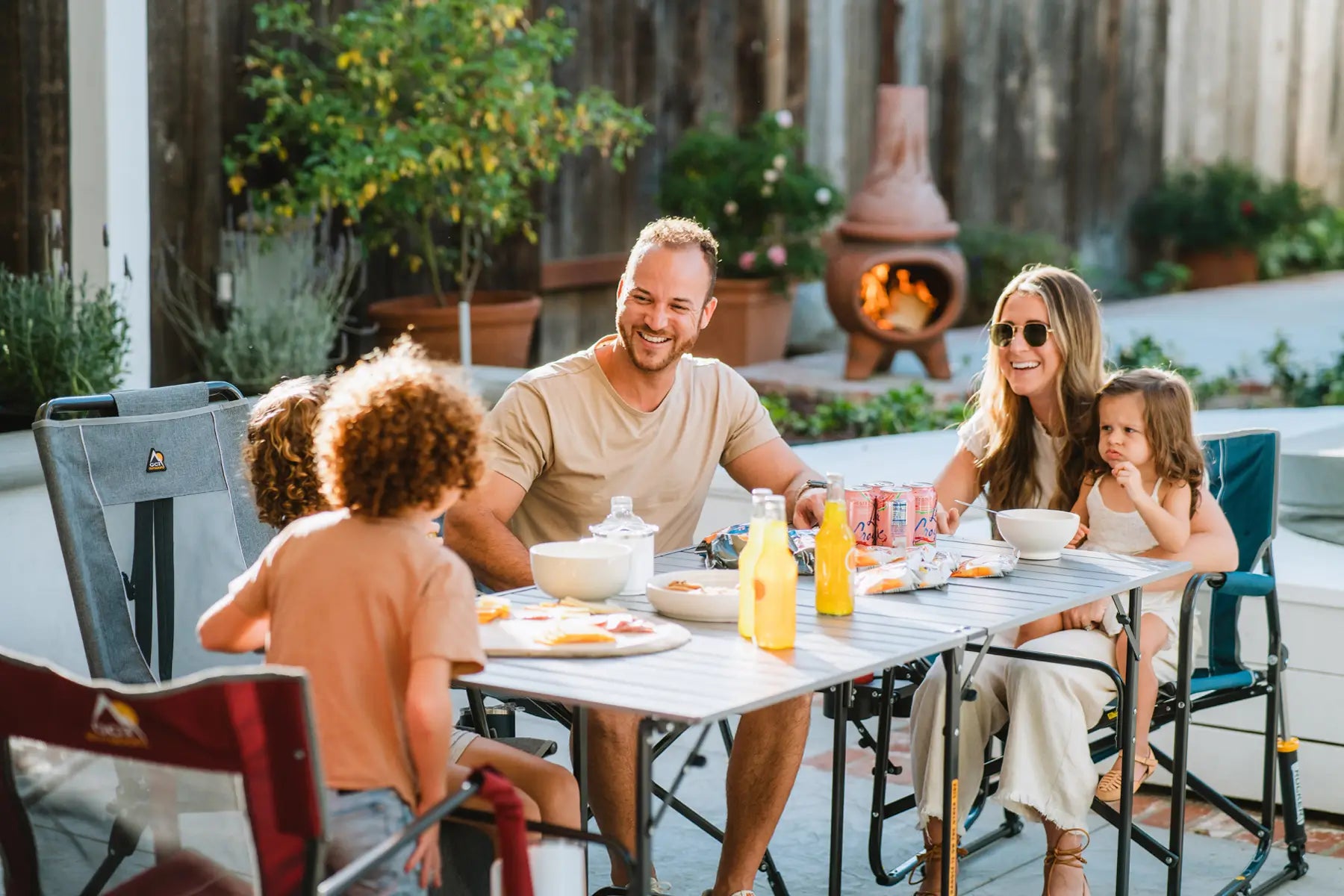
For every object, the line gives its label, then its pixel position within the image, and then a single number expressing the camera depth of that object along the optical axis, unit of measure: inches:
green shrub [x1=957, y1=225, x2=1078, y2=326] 357.1
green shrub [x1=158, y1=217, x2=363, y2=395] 228.4
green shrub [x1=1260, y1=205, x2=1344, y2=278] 437.1
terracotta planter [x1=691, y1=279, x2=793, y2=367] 296.4
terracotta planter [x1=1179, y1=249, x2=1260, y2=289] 429.4
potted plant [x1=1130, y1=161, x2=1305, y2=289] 421.4
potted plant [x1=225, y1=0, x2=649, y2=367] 240.4
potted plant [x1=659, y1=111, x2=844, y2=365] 296.7
